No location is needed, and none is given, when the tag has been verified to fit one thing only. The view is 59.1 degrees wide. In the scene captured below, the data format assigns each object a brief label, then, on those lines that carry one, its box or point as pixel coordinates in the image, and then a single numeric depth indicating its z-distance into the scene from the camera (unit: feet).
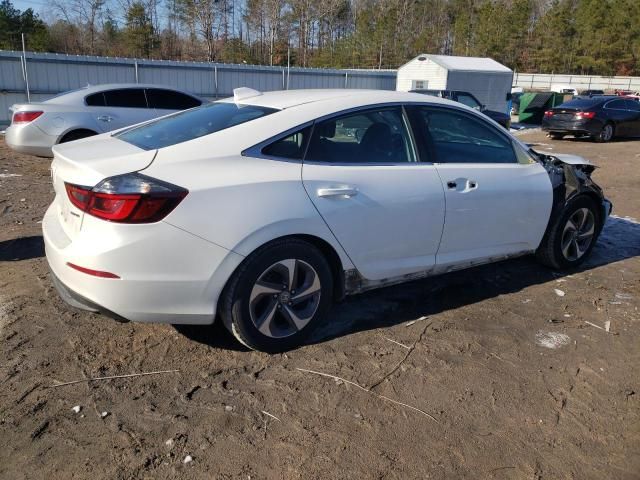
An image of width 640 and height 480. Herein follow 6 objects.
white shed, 73.31
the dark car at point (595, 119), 55.88
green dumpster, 77.15
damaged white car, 9.45
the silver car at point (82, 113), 29.78
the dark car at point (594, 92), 127.65
